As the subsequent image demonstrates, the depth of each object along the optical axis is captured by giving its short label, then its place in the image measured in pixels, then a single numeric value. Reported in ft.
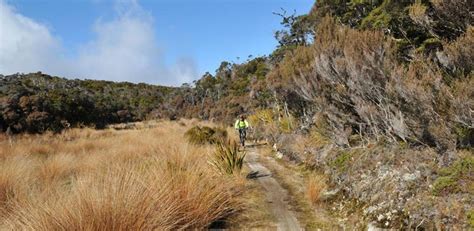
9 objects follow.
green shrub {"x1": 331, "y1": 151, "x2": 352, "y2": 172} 24.78
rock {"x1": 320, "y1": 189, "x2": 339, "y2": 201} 21.95
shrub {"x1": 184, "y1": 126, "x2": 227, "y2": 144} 43.64
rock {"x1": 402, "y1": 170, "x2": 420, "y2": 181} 18.43
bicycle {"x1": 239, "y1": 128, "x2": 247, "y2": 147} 49.93
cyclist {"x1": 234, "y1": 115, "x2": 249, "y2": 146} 49.64
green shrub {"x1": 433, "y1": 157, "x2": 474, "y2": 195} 15.94
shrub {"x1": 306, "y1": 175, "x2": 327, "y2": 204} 21.62
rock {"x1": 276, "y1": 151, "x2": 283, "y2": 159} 38.90
